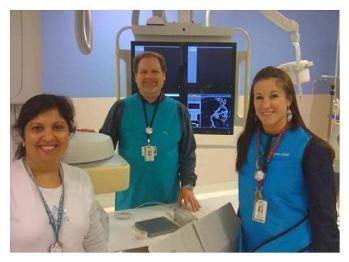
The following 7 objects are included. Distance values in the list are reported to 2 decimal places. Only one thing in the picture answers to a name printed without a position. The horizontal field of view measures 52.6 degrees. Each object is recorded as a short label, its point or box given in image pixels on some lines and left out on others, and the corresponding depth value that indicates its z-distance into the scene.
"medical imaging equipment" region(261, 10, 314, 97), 1.57
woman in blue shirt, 1.00
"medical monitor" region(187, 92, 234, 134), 1.95
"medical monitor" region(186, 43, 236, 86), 1.93
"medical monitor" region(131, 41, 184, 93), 1.89
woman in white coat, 0.92
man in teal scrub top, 1.65
